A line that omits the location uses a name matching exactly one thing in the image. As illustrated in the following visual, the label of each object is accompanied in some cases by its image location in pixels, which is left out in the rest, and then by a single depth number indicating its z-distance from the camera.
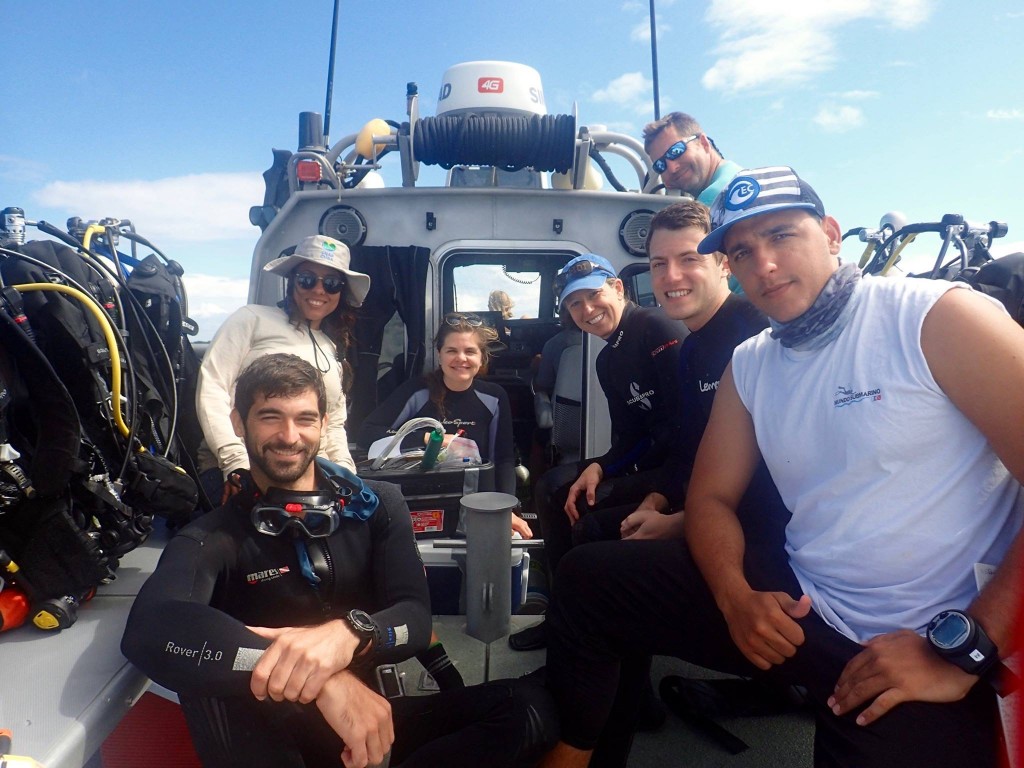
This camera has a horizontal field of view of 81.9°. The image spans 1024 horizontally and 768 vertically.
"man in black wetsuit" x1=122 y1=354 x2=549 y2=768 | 1.36
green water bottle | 2.75
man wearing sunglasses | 3.27
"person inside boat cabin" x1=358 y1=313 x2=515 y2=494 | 3.26
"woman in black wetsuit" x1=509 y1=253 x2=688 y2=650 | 2.54
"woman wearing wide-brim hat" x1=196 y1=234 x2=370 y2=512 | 2.60
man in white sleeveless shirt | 1.19
